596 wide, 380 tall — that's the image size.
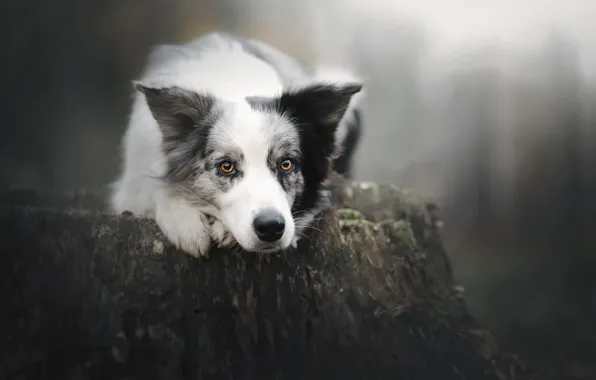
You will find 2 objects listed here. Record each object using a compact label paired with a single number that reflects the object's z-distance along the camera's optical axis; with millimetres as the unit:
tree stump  2382
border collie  2324
